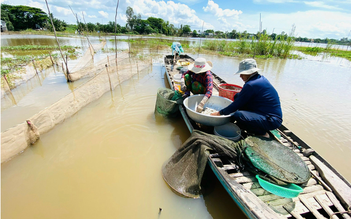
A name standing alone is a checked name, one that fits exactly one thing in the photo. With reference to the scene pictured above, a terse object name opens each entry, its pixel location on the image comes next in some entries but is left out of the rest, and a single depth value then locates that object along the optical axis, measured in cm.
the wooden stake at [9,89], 462
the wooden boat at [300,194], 144
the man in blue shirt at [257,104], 214
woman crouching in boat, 291
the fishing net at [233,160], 171
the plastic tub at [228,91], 320
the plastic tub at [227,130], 258
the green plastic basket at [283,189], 147
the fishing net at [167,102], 355
